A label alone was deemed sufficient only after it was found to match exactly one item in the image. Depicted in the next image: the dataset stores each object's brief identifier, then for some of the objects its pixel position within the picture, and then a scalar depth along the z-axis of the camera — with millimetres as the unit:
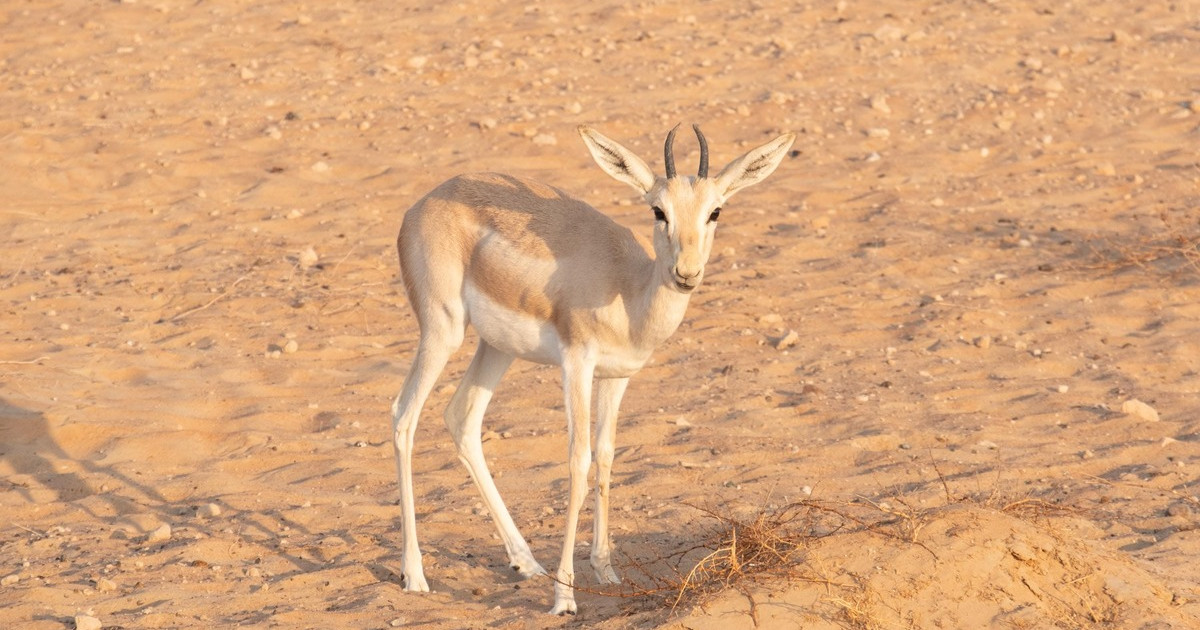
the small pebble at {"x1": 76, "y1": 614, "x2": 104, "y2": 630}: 10922
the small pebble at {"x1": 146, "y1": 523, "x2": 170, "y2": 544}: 13016
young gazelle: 11773
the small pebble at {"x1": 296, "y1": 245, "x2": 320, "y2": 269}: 21281
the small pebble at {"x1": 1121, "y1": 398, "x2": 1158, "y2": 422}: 16172
